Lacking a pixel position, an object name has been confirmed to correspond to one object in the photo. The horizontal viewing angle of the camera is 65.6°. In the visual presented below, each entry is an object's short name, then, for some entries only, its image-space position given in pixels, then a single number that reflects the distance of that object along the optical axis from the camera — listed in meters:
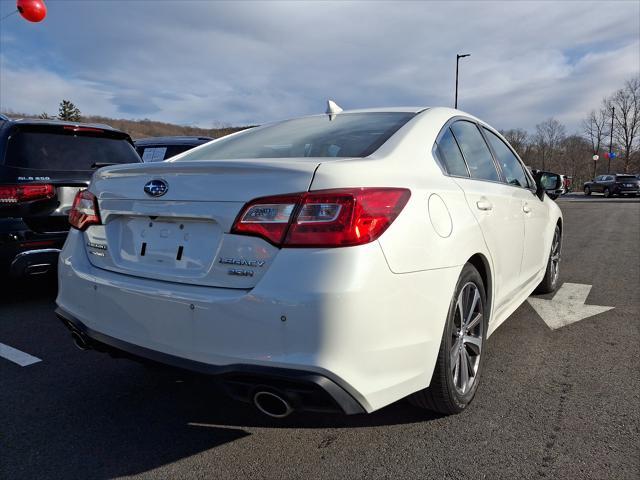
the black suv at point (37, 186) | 4.04
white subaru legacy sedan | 1.76
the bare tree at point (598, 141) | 63.50
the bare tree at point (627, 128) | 62.22
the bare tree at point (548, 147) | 64.12
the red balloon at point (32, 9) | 11.23
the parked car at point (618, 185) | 32.19
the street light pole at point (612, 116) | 60.84
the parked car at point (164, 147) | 7.55
